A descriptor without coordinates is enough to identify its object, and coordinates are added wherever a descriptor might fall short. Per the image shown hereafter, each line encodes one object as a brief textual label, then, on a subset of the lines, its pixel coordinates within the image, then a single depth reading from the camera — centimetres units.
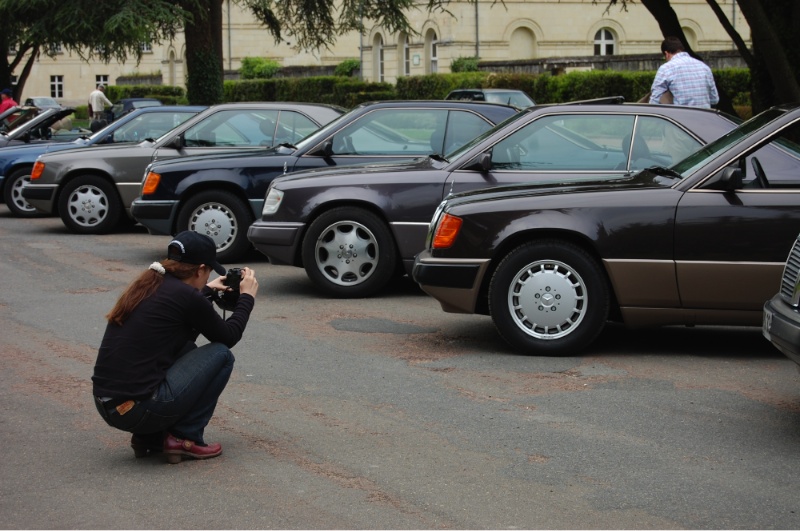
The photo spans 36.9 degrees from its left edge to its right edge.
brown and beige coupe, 772
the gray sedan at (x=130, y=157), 1430
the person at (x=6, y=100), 2809
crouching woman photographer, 561
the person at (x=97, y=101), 3506
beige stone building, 5428
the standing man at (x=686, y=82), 1305
